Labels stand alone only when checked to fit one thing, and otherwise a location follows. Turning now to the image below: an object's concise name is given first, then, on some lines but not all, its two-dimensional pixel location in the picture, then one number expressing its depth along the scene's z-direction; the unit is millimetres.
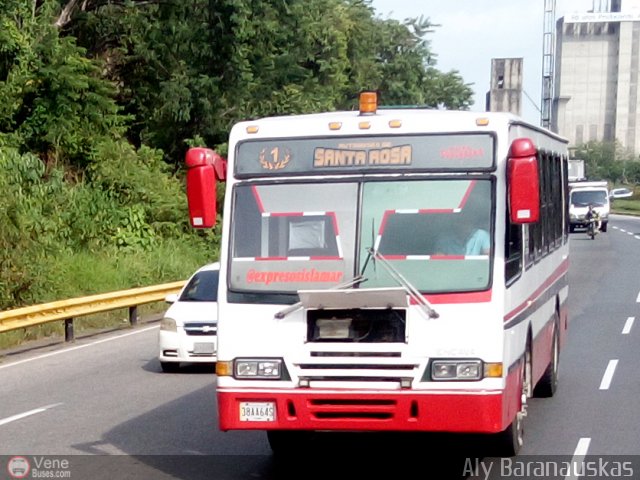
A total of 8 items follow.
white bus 8680
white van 55500
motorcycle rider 51719
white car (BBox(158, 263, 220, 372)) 16156
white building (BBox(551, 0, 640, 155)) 168000
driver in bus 8992
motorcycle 51562
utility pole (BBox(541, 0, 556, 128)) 78938
